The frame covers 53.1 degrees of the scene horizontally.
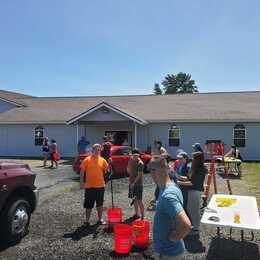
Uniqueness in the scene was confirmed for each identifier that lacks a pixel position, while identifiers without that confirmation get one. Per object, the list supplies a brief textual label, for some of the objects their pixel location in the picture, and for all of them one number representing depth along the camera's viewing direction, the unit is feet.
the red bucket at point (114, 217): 17.39
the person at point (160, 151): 21.29
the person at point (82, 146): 43.51
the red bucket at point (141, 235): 14.56
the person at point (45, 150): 44.58
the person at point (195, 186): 16.23
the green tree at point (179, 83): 187.76
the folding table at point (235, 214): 13.06
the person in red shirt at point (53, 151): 43.36
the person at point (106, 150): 33.18
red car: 35.36
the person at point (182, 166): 18.09
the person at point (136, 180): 19.00
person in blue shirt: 7.68
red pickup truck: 14.68
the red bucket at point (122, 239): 13.90
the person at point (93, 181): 17.95
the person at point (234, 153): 43.51
